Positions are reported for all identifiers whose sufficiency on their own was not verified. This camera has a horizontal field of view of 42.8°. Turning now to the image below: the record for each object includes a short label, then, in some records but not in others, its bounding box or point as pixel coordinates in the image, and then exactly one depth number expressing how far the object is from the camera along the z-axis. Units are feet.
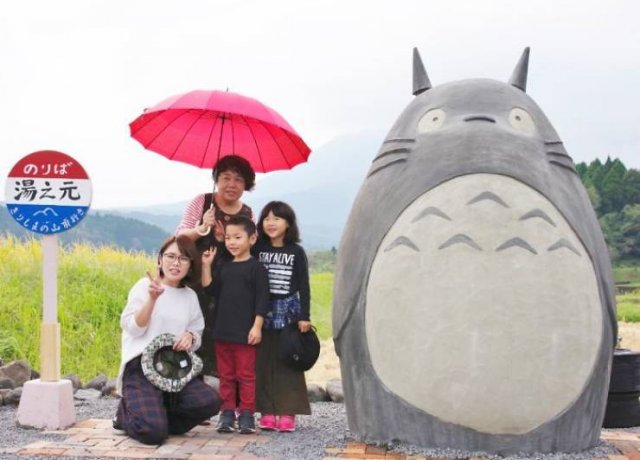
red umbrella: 20.10
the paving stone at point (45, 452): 14.87
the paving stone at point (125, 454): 14.76
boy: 16.96
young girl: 17.35
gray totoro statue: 14.28
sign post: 18.90
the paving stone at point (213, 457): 14.55
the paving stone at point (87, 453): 14.84
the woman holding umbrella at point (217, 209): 18.07
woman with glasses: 16.28
